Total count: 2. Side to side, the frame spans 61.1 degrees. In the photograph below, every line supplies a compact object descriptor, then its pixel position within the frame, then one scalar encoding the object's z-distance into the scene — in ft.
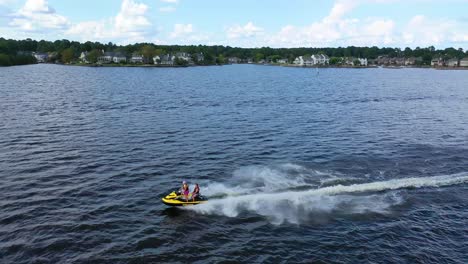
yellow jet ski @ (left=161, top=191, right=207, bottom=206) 126.00
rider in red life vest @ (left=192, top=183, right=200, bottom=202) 128.26
